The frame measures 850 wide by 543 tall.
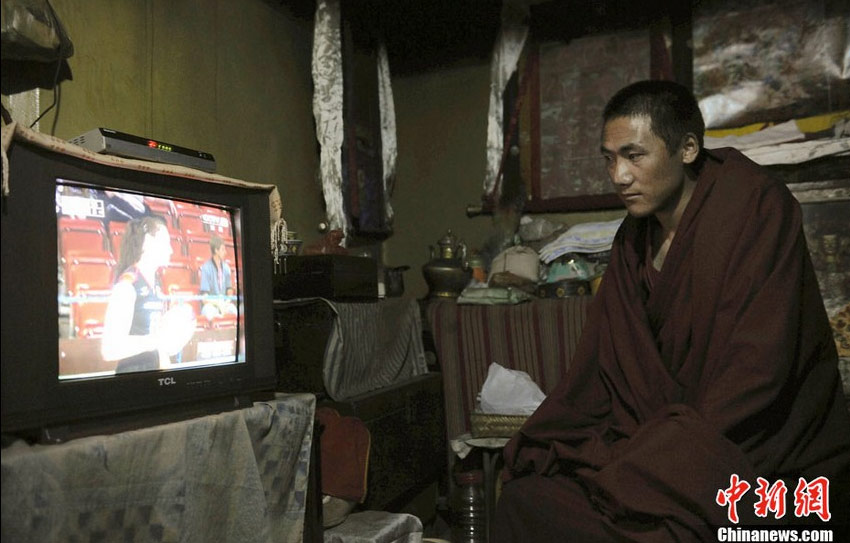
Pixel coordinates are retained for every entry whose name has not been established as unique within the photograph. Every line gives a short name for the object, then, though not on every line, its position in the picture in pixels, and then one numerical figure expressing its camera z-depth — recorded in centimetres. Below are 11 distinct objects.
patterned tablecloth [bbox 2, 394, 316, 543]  109
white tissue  252
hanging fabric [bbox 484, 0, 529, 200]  365
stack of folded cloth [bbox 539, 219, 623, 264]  319
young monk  140
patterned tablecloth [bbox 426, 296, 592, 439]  289
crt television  115
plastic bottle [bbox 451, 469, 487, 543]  264
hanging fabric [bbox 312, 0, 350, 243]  319
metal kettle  324
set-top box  151
